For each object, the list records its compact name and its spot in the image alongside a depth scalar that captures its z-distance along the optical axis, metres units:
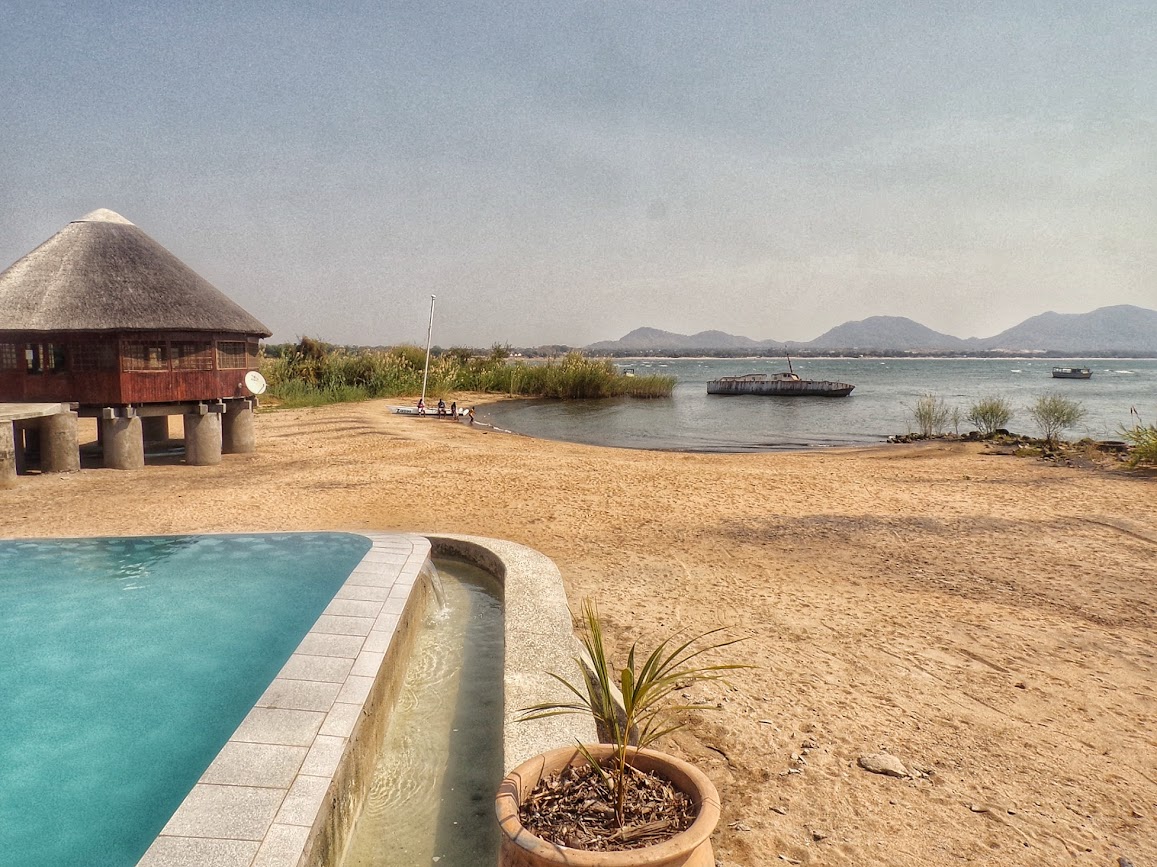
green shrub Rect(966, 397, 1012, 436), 20.88
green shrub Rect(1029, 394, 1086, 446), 18.55
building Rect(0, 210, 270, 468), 11.78
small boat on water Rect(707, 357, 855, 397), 42.89
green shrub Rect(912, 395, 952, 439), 22.52
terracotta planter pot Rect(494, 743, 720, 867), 2.12
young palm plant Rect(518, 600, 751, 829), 2.55
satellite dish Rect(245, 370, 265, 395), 13.76
